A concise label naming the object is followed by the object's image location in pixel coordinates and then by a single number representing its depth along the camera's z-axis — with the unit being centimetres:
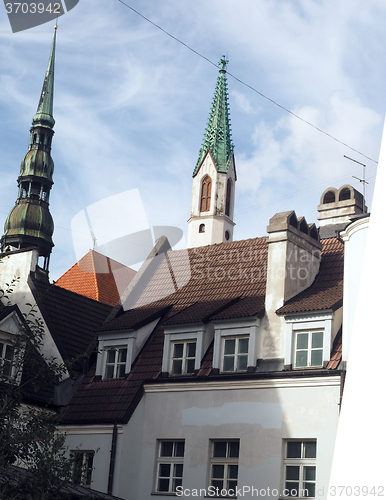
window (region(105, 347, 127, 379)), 2231
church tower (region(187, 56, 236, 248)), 6931
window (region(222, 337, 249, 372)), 1998
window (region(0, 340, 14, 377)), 2177
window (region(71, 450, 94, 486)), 2028
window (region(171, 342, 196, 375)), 2088
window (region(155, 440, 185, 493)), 1964
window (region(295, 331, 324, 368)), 1891
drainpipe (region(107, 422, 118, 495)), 1997
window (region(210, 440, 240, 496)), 1881
